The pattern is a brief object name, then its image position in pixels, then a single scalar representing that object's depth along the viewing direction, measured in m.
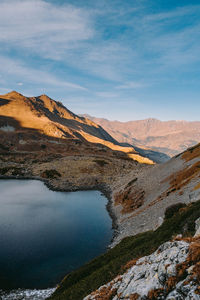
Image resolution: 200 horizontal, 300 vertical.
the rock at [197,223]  16.52
